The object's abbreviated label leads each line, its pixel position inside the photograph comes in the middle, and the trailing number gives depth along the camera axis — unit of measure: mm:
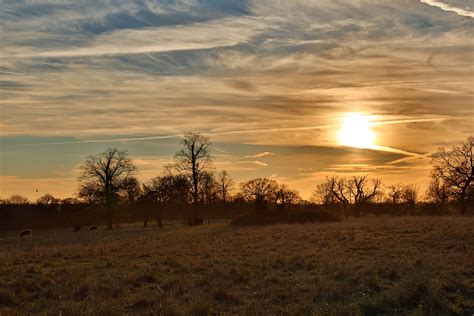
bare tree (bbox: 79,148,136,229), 66250
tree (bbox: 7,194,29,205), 116094
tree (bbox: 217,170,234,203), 93275
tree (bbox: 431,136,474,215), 64000
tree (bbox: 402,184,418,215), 105950
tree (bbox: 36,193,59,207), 105188
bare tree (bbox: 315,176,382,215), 106738
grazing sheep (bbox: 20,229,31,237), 57075
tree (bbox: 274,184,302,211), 104812
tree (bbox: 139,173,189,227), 70375
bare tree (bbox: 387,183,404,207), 109150
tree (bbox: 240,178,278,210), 102294
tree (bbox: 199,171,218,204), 66181
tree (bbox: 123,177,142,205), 70750
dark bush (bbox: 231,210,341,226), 51688
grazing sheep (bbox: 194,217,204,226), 61981
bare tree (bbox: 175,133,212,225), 63284
